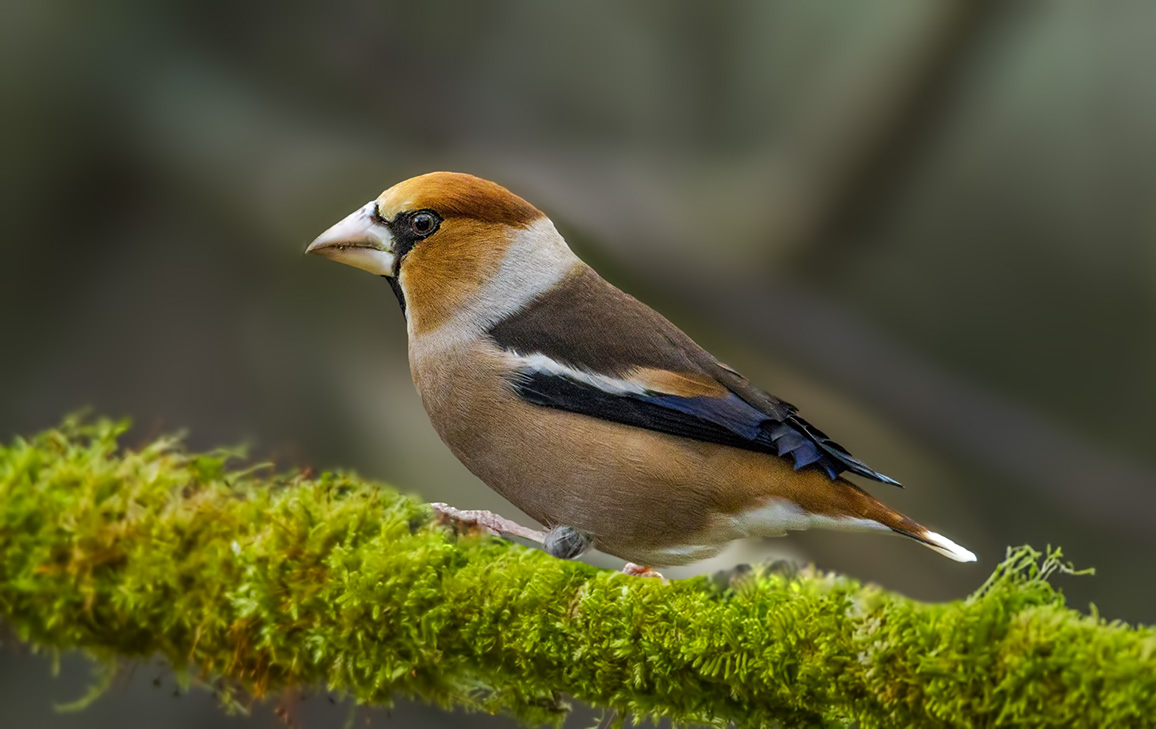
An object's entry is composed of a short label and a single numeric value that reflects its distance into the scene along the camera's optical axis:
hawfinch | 5.11
